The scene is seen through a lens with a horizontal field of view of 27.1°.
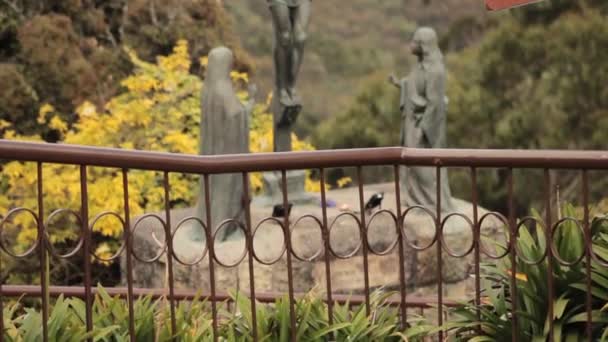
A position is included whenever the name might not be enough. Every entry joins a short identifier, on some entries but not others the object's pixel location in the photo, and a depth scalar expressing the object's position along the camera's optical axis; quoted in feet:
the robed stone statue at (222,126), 34.96
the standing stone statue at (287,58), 38.55
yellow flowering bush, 40.11
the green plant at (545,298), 16.71
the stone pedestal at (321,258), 35.47
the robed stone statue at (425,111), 39.83
